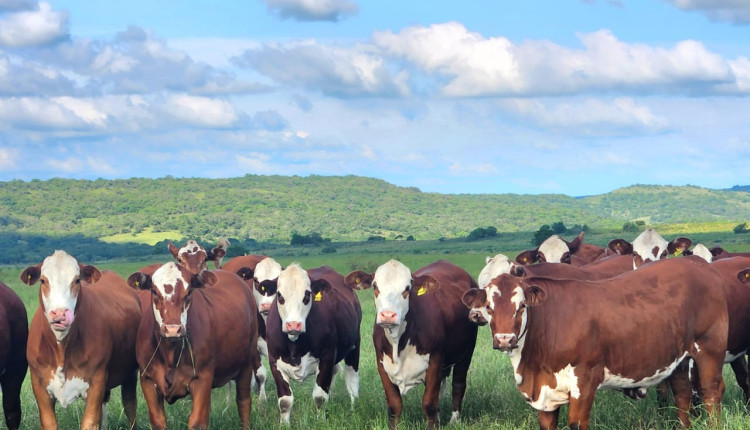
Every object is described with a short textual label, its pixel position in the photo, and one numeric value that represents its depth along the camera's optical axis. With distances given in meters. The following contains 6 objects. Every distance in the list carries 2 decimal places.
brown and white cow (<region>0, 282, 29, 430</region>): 11.10
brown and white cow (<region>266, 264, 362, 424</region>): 11.78
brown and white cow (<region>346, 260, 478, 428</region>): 11.02
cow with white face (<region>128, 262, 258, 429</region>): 9.93
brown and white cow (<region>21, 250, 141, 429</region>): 9.77
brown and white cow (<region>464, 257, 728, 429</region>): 9.16
